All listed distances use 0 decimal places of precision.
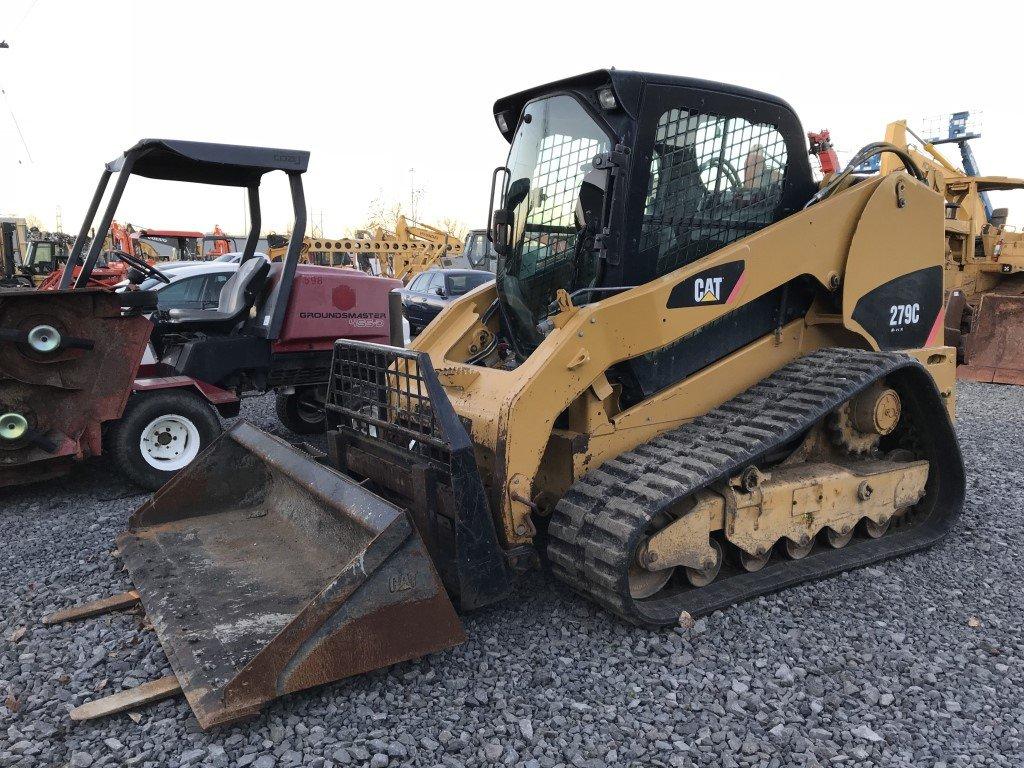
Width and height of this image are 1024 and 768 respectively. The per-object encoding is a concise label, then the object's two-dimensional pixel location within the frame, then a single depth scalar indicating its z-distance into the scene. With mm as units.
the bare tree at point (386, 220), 51750
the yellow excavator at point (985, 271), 11188
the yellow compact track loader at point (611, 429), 3246
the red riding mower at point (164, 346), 5207
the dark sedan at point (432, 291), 14602
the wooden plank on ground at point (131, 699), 2818
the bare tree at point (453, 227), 57588
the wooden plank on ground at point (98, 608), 3562
